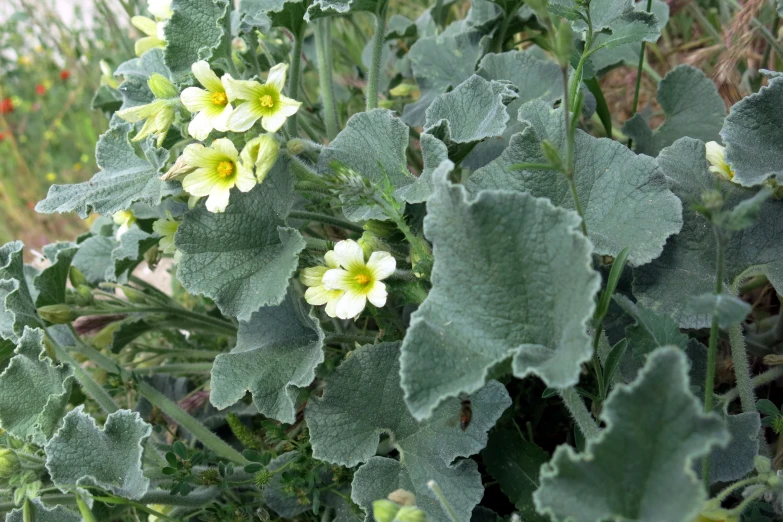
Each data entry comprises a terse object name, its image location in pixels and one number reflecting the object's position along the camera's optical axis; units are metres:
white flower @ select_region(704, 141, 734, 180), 0.60
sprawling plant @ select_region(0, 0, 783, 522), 0.52
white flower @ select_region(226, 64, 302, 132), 0.58
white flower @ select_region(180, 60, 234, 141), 0.59
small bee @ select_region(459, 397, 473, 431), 0.57
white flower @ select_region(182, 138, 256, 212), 0.58
